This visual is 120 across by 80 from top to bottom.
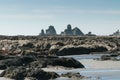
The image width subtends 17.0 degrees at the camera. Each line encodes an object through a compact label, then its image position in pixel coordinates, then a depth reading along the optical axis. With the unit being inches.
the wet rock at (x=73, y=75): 1250.9
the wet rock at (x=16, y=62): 1617.9
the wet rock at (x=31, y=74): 1247.5
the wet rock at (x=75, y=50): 2770.7
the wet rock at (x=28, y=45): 3225.9
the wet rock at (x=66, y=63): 1610.5
